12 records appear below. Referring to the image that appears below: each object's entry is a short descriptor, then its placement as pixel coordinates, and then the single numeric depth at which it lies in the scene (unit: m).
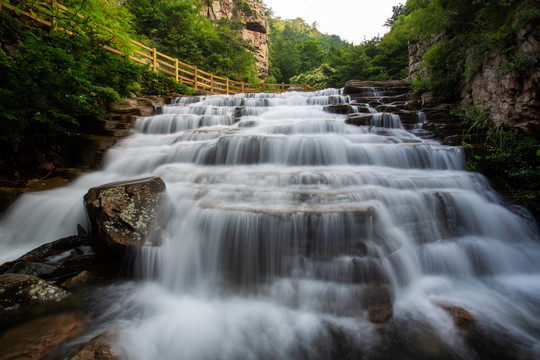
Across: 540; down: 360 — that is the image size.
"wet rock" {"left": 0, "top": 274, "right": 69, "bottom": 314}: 1.97
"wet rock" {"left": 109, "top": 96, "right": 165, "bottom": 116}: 7.34
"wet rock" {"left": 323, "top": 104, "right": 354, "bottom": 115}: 8.05
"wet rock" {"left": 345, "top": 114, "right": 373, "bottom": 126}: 6.70
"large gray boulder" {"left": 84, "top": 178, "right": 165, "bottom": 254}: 2.66
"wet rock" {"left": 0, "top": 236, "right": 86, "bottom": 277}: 2.55
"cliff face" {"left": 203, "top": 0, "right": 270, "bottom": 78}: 26.80
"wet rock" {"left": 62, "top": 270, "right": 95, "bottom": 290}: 2.45
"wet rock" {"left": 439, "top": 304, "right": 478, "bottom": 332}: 2.05
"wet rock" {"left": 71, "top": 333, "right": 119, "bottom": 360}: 1.54
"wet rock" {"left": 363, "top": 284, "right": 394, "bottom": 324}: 2.12
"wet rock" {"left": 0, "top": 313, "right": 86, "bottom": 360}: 1.59
